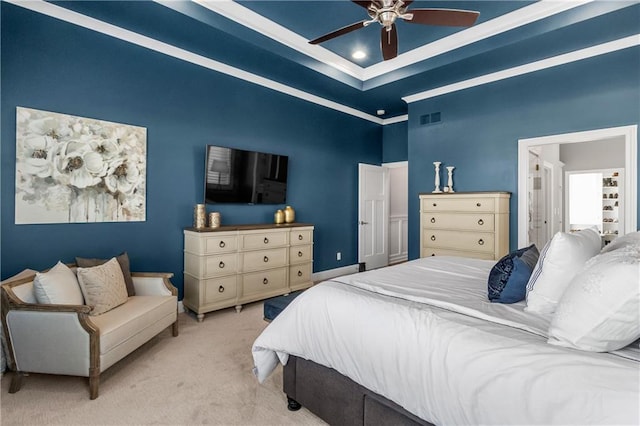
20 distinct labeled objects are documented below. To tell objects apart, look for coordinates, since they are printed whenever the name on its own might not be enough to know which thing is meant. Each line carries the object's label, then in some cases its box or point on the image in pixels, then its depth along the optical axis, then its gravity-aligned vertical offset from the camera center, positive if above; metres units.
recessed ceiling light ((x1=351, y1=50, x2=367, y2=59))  4.04 +2.03
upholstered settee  2.07 -0.82
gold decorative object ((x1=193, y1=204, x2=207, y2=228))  3.67 -0.04
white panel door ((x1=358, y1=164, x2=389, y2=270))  6.01 -0.06
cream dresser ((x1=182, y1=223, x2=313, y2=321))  3.47 -0.61
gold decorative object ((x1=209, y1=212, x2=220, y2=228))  3.75 -0.09
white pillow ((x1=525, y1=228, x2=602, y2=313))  1.40 -0.25
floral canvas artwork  2.74 +0.40
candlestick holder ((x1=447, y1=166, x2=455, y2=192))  4.72 +0.54
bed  0.97 -0.53
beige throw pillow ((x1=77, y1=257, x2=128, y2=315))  2.43 -0.58
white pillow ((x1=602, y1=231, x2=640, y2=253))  1.61 -0.14
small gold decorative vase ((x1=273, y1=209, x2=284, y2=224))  4.48 -0.06
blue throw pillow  1.61 -0.34
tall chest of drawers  3.98 -0.15
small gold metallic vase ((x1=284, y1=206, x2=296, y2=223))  4.59 -0.03
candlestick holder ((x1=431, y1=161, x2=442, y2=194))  4.80 +0.55
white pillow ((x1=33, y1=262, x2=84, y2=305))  2.15 -0.52
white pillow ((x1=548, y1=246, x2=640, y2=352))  1.01 -0.31
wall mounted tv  3.91 +0.47
